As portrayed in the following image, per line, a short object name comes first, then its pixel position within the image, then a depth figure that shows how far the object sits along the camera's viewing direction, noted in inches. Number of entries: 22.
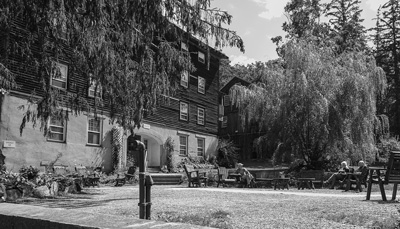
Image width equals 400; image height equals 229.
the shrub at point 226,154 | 1280.8
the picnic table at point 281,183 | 622.7
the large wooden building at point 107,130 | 702.5
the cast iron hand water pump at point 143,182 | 207.2
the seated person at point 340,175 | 624.9
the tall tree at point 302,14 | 1476.4
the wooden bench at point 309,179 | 631.2
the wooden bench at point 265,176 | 681.5
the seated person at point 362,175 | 512.4
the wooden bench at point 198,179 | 664.4
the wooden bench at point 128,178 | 707.3
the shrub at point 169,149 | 1072.2
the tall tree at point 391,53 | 1712.6
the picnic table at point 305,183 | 624.1
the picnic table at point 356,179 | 540.5
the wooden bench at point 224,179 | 691.4
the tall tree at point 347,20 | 1604.1
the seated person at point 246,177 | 668.1
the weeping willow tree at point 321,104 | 729.0
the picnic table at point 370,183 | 368.8
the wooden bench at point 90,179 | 599.8
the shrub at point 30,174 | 474.8
